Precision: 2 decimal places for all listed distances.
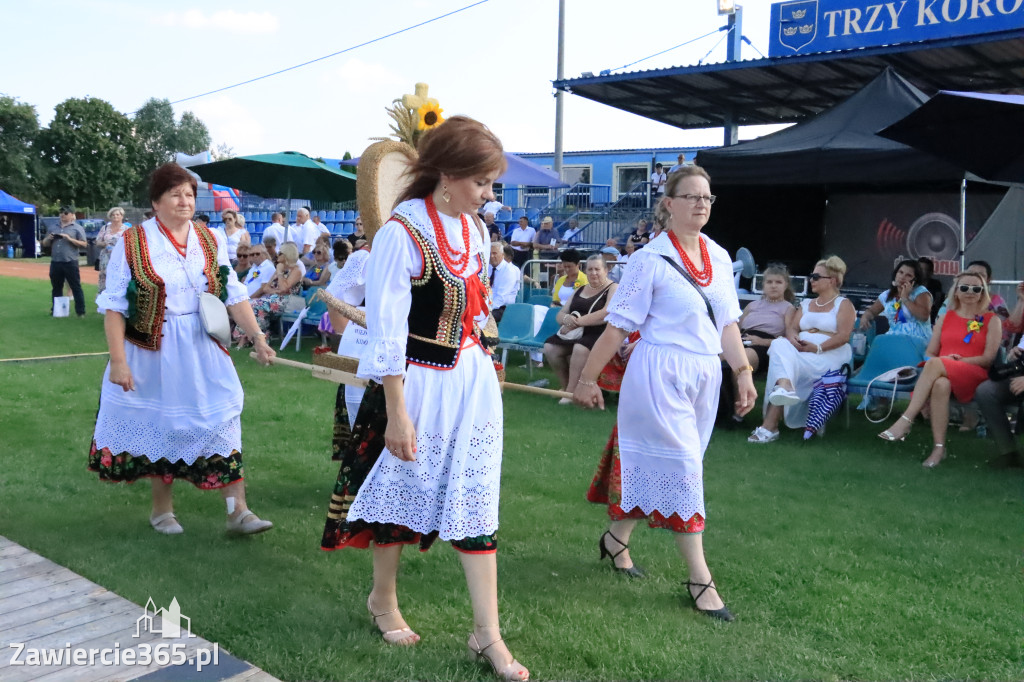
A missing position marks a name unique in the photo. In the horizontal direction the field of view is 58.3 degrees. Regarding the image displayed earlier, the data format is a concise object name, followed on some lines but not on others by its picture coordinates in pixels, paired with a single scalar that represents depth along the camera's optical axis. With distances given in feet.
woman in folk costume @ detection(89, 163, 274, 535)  14.35
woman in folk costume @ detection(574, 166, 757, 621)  12.74
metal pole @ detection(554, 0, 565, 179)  67.26
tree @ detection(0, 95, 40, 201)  175.52
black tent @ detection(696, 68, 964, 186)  31.86
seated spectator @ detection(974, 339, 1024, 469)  21.76
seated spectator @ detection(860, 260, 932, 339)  26.66
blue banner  45.88
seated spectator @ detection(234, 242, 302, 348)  41.50
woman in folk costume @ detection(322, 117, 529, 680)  9.80
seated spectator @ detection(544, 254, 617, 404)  27.71
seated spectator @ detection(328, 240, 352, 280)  36.24
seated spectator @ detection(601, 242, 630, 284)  34.50
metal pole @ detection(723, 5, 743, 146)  55.36
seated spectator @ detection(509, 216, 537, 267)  55.88
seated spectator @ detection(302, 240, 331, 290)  42.63
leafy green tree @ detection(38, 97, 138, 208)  182.91
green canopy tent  45.42
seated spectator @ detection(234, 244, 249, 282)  43.78
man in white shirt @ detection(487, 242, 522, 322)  35.40
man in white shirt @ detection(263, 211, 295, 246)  54.85
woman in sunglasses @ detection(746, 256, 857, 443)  24.93
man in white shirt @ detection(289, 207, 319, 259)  57.88
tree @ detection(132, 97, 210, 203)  214.69
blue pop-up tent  121.39
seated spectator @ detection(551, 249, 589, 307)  32.99
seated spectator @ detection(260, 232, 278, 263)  48.52
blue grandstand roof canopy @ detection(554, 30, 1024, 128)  49.11
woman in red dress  22.65
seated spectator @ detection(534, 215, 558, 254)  56.59
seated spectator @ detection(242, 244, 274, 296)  42.94
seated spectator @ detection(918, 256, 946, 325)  28.27
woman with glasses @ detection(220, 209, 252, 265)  46.91
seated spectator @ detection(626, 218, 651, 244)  48.36
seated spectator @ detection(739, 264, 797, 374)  26.89
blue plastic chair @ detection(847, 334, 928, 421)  24.64
